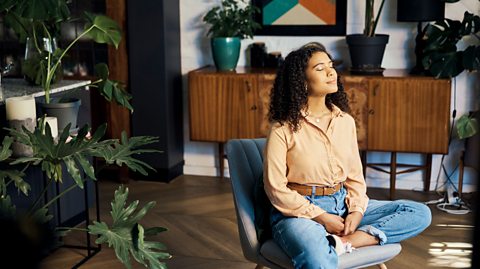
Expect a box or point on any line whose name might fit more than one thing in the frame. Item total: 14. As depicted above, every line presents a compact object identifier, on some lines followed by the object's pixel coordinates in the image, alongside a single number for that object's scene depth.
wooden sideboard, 4.04
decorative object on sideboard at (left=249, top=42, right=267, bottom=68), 4.58
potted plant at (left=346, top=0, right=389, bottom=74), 4.13
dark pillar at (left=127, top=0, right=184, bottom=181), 4.50
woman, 2.27
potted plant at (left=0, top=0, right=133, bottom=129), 2.96
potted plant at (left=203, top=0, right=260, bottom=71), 4.43
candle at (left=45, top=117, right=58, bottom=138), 2.76
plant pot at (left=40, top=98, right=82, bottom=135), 2.91
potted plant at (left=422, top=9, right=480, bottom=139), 3.86
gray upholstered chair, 2.20
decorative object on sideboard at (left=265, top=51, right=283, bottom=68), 4.54
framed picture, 4.46
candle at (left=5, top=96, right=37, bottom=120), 2.68
